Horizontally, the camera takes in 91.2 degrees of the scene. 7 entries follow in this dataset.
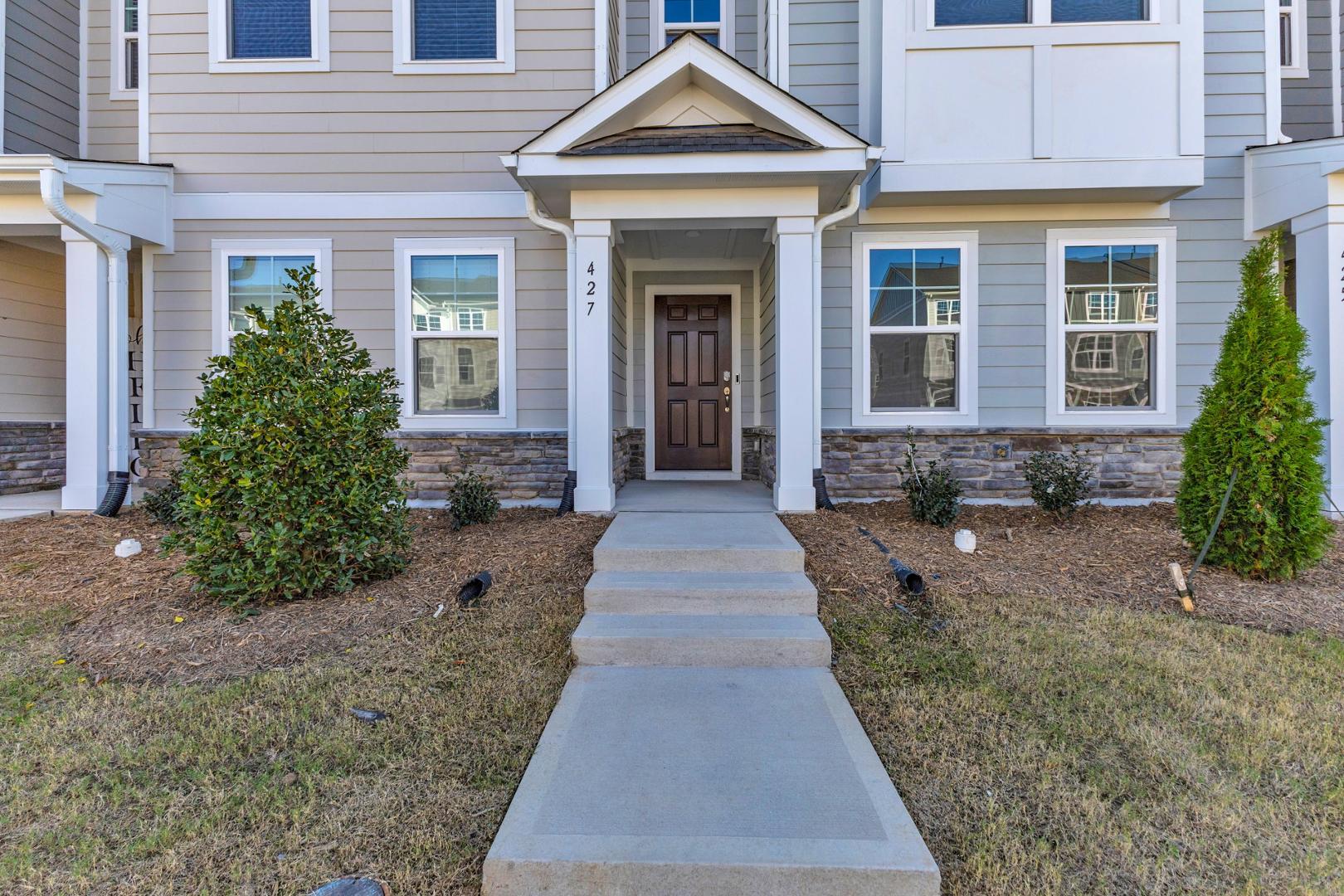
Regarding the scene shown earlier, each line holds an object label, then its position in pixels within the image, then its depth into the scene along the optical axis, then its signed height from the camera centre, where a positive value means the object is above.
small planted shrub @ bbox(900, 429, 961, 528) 5.09 -0.48
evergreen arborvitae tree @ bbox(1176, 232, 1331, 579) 3.81 -0.04
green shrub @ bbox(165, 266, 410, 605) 3.47 -0.18
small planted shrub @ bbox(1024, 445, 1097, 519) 5.24 -0.38
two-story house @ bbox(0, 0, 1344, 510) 5.47 +1.87
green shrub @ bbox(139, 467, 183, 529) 5.16 -0.54
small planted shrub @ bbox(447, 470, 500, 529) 5.12 -0.52
